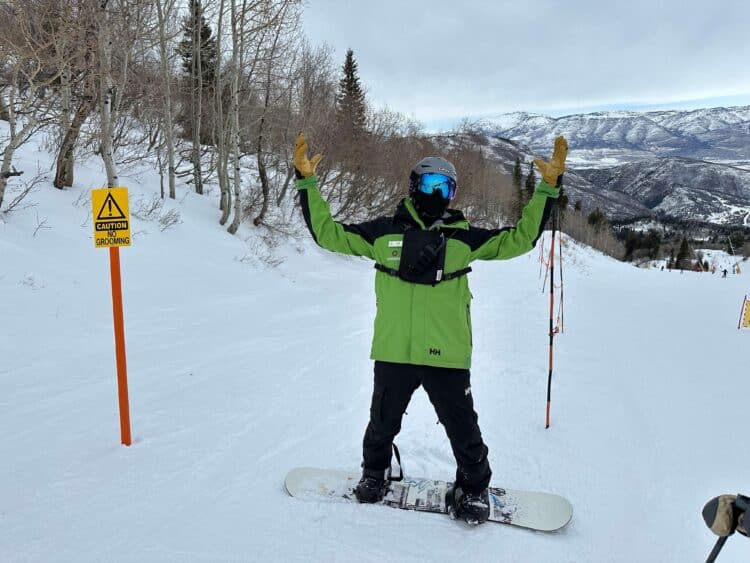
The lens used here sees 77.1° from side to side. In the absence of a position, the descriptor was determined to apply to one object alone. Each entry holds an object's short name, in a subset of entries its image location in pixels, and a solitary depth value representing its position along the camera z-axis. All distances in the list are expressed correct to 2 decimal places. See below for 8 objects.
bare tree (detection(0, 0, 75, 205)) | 7.09
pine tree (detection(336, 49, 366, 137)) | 26.46
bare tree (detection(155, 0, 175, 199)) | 13.98
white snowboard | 3.00
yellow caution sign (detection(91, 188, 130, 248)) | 3.68
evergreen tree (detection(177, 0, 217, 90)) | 17.20
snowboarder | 2.79
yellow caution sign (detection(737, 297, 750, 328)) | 12.77
